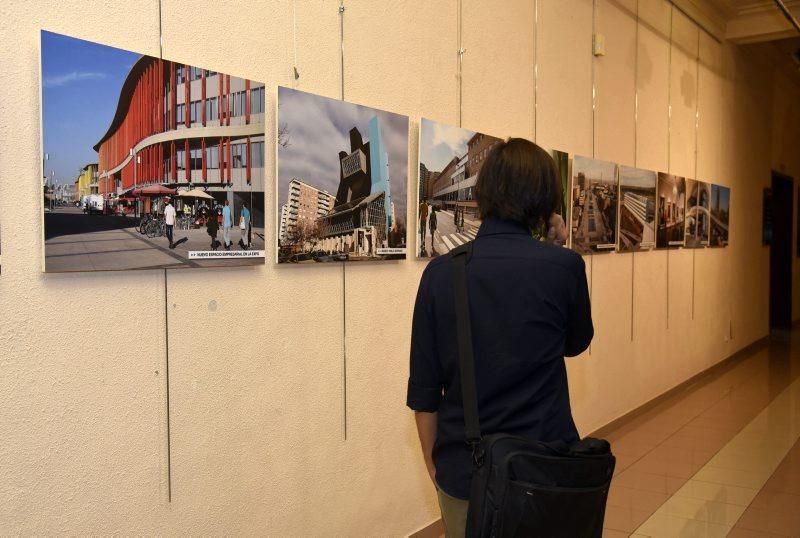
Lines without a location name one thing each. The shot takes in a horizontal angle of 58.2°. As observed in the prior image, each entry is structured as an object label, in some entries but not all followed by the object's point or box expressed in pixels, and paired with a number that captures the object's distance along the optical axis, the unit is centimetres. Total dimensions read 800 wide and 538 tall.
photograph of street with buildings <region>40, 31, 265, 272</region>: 218
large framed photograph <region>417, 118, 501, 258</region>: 379
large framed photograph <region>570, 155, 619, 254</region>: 557
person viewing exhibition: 176
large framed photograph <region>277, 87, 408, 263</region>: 296
